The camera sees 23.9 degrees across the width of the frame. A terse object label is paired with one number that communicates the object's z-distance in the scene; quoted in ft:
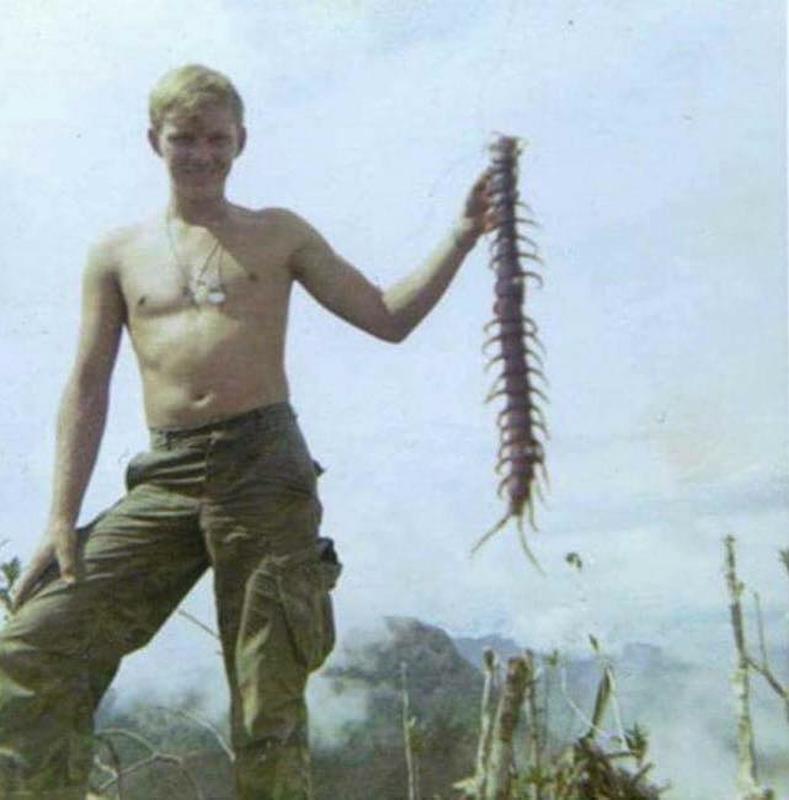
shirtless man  11.68
